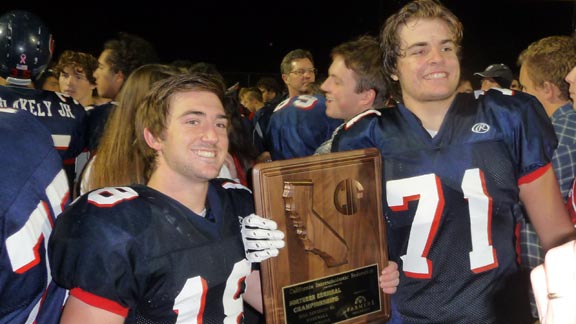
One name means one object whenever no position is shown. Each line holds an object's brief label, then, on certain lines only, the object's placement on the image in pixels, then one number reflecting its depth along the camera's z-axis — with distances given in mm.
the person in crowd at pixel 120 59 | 3699
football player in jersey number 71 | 1767
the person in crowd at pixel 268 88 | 8441
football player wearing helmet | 2562
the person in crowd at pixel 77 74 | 4305
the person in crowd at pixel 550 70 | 2859
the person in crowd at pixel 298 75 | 4973
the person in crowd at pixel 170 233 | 1364
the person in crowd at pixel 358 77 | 2625
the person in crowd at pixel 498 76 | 4523
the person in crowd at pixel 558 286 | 704
